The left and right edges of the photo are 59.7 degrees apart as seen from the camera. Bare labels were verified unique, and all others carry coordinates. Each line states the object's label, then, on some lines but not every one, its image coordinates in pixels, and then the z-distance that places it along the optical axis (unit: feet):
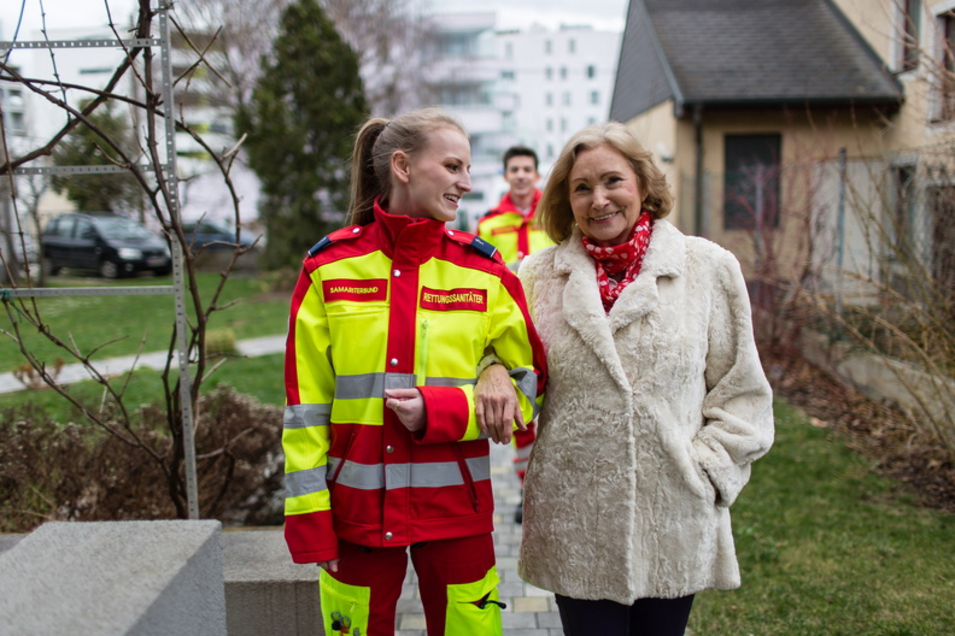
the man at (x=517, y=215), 19.66
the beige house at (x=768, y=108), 29.76
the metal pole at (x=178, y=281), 10.33
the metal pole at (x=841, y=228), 28.56
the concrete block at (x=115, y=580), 5.54
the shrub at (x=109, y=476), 12.62
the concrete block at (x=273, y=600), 10.37
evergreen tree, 63.67
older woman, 7.64
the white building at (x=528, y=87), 205.26
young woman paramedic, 7.32
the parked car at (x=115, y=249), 50.42
